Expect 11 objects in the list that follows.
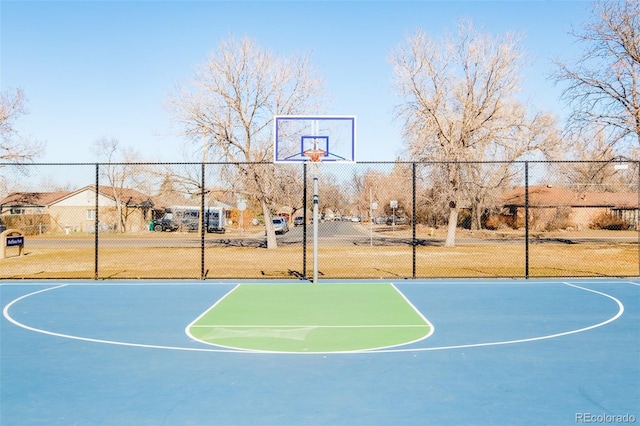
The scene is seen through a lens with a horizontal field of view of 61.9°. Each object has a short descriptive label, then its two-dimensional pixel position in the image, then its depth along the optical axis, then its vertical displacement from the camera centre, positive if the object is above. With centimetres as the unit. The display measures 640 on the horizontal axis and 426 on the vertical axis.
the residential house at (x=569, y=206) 5006 +138
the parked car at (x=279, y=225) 4351 -61
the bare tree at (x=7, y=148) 3606 +462
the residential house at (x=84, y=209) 4997 +68
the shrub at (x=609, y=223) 5259 -26
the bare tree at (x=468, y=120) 2872 +540
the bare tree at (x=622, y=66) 2391 +698
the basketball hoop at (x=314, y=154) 1431 +175
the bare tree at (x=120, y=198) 4686 +170
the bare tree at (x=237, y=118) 2633 +493
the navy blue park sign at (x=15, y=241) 2231 -109
